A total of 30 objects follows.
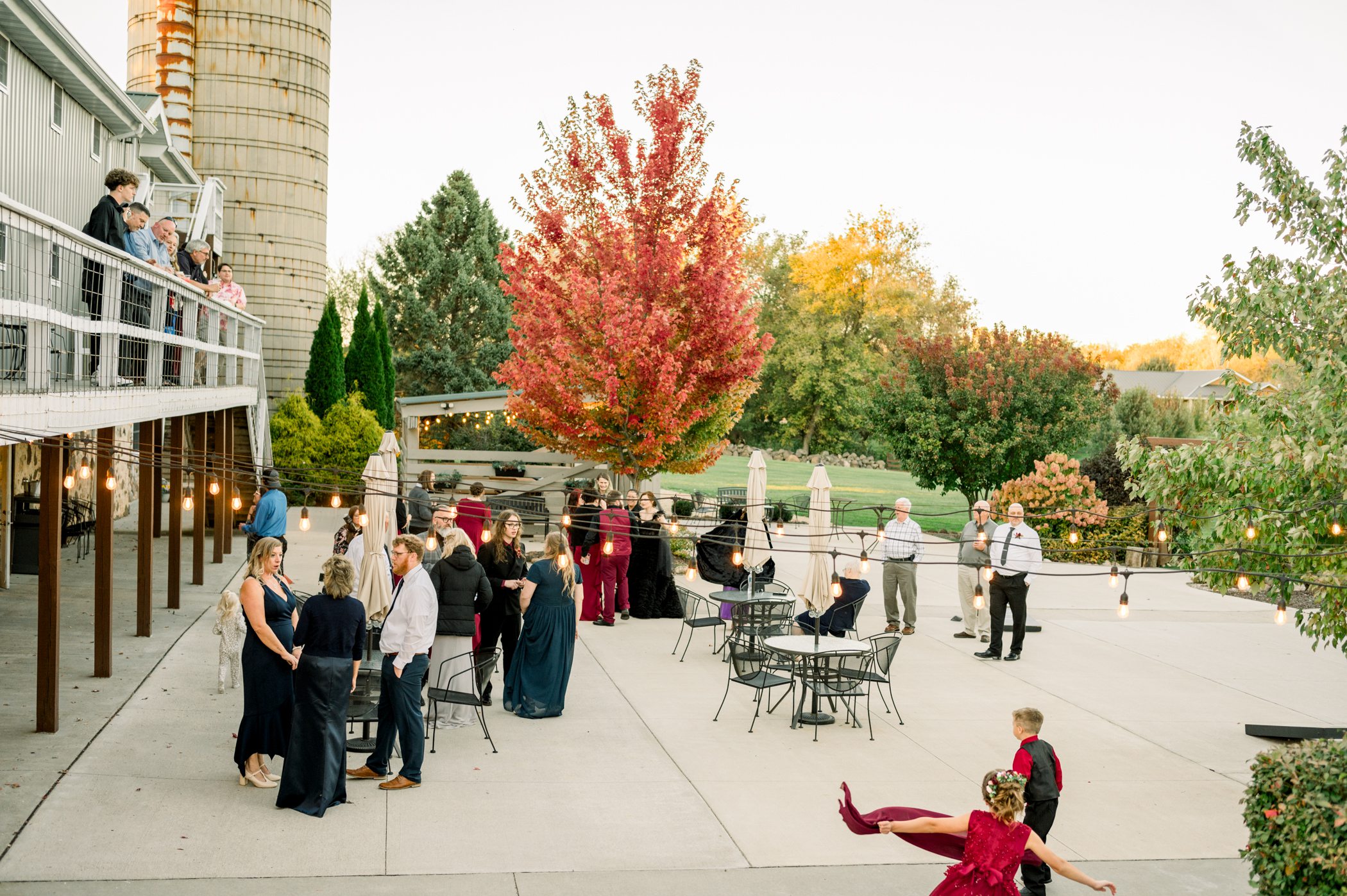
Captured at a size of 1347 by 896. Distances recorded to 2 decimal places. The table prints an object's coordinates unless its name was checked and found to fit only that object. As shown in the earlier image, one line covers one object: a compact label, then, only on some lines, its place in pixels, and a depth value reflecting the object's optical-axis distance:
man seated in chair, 11.45
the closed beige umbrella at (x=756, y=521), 13.27
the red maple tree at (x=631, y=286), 17.89
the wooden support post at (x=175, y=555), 13.54
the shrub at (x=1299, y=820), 5.57
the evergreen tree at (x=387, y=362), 30.73
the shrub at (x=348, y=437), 23.70
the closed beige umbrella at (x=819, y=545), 12.76
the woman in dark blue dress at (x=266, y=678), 7.59
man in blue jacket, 13.43
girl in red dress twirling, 5.27
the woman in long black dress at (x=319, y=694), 7.26
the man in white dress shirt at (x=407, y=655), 7.69
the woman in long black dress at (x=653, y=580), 14.88
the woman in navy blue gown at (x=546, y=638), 9.78
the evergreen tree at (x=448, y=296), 44.03
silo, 24.64
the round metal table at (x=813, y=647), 9.80
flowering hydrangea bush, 22.27
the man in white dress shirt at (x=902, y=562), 13.38
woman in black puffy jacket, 9.17
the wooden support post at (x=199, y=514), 14.12
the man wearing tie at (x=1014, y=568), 12.52
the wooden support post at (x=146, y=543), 11.24
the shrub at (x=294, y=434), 23.64
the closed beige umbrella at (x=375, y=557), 11.66
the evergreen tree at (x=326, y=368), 26.06
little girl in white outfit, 9.72
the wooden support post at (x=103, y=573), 9.58
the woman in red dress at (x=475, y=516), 11.01
